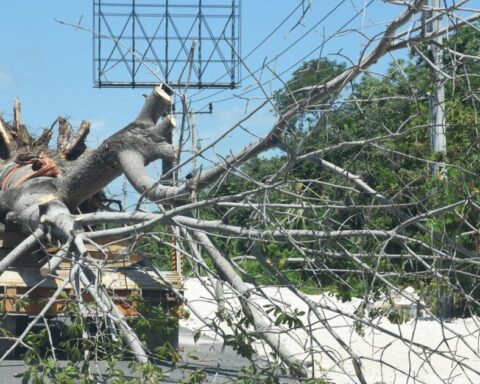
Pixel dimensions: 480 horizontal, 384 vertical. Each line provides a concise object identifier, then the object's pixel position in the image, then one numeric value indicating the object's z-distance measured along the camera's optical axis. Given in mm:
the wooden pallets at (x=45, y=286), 20437
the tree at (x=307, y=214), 11531
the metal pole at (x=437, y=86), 11159
